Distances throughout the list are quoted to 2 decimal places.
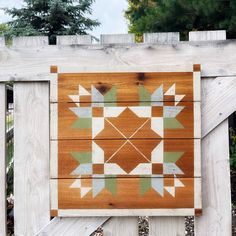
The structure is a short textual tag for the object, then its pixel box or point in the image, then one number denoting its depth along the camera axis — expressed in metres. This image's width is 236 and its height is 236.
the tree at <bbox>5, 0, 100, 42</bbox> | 10.27
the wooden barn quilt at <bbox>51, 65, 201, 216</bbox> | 1.99
